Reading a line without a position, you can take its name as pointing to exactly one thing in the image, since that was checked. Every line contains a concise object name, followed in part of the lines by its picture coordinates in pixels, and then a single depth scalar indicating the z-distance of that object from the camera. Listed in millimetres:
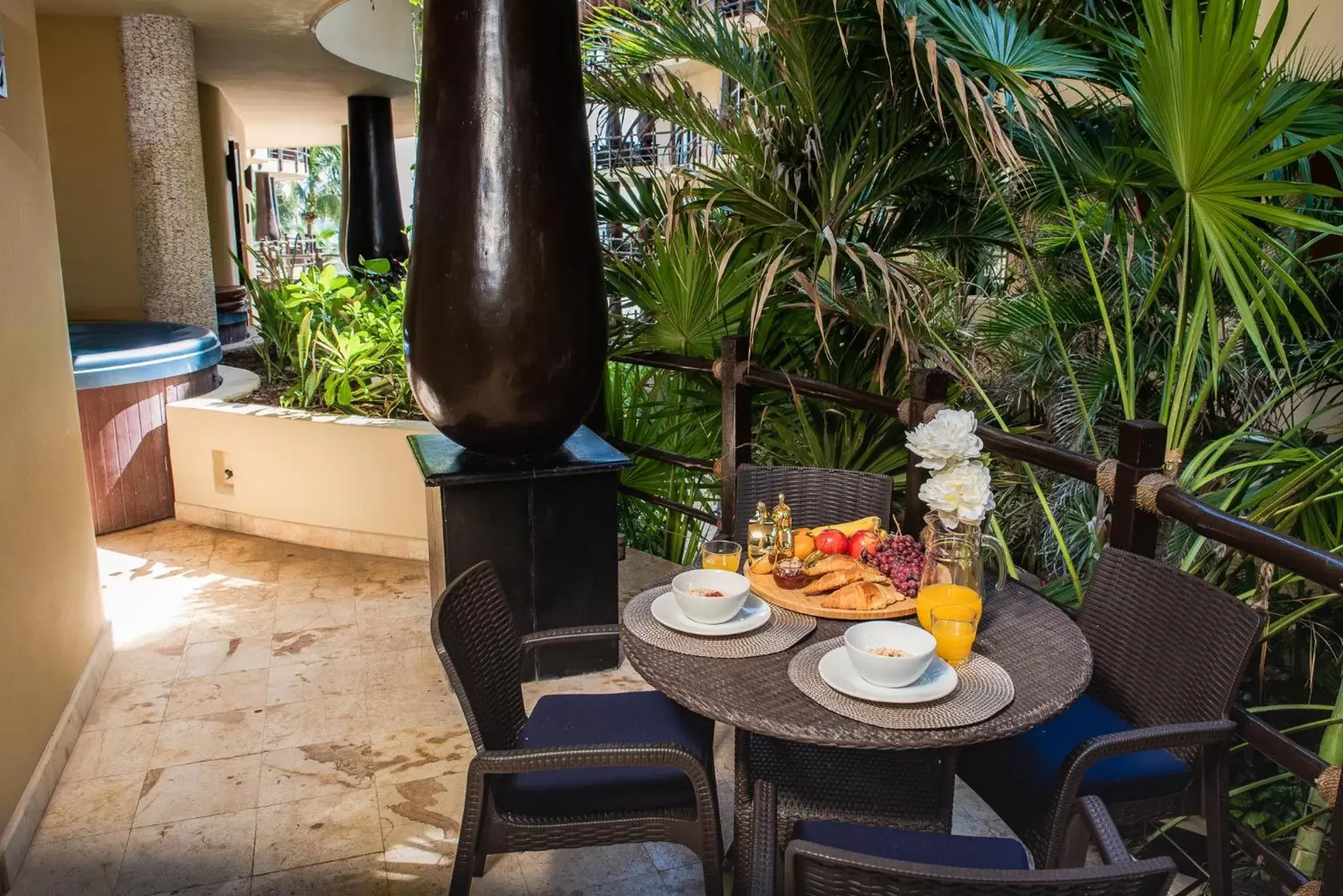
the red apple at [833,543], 2254
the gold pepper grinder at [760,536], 2271
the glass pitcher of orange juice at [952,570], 1913
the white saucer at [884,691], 1705
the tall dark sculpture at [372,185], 11102
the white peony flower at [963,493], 1905
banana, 2334
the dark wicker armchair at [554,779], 1776
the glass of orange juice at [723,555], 2207
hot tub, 4801
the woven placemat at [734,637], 1904
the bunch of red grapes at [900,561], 2113
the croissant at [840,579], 2117
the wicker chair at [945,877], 1107
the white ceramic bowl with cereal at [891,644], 1705
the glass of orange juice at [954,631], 1832
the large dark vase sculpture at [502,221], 2896
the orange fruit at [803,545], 2285
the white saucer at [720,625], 1969
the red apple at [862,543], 2240
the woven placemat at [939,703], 1641
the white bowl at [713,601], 1978
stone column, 6770
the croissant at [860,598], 2053
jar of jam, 2150
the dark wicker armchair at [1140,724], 1761
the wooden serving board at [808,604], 2043
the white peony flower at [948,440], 1889
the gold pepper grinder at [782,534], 2223
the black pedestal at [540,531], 3166
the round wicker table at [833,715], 1613
